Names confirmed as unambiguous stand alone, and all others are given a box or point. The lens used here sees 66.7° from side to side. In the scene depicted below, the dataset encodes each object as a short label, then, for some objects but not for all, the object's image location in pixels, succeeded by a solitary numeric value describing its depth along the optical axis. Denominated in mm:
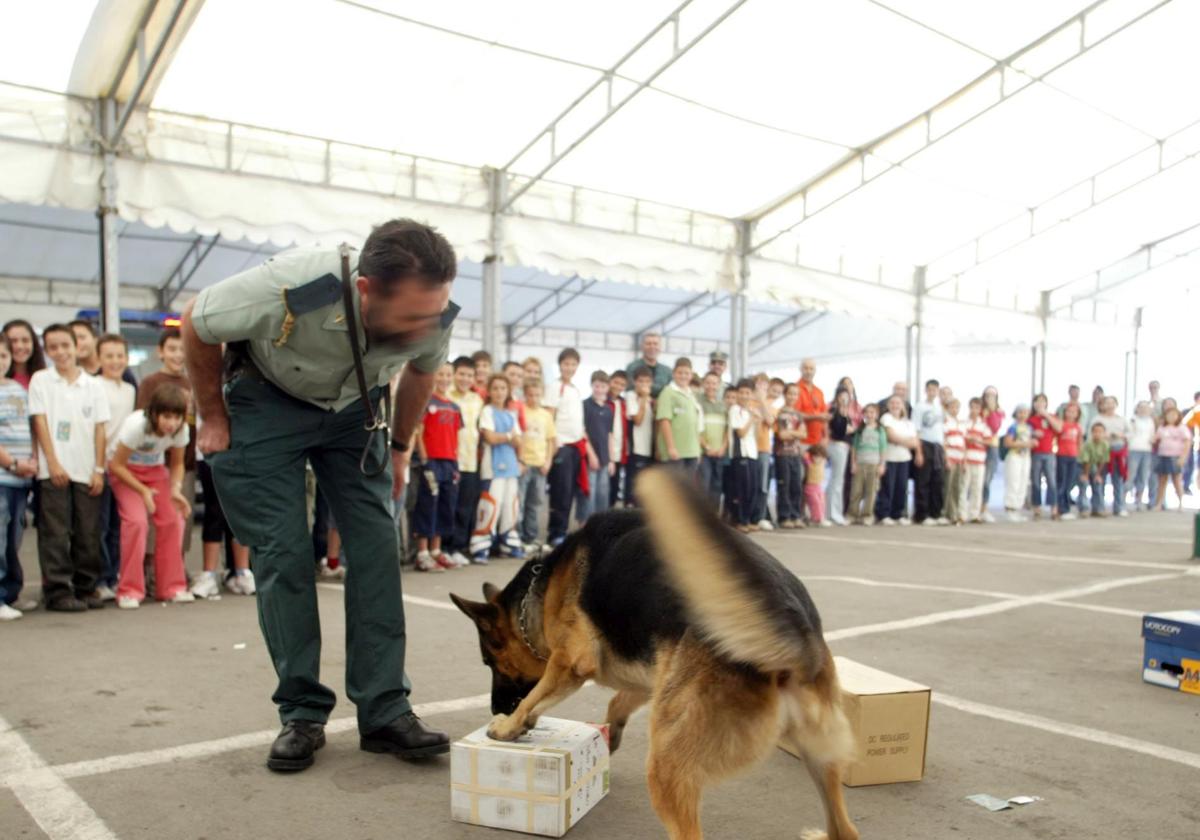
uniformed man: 3076
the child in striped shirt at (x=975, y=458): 14094
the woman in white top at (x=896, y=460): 13406
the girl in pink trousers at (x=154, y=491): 6371
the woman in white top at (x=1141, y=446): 16875
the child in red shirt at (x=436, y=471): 8445
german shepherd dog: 2227
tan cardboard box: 3141
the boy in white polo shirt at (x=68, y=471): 6211
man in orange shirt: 12867
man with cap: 11750
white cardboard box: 2746
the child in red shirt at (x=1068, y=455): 15484
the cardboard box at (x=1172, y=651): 4379
